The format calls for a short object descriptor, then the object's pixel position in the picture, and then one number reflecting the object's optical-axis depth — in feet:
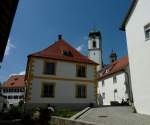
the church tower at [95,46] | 126.60
